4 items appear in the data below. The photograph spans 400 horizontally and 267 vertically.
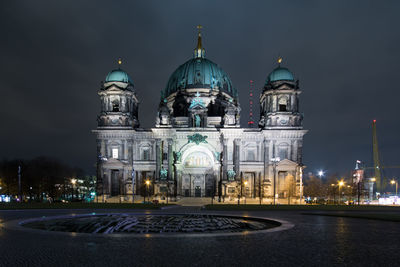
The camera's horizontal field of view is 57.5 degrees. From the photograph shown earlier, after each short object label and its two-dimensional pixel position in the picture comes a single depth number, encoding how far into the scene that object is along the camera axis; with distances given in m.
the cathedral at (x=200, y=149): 78.75
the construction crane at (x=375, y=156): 188.50
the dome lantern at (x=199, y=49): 107.31
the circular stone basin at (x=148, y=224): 22.50
